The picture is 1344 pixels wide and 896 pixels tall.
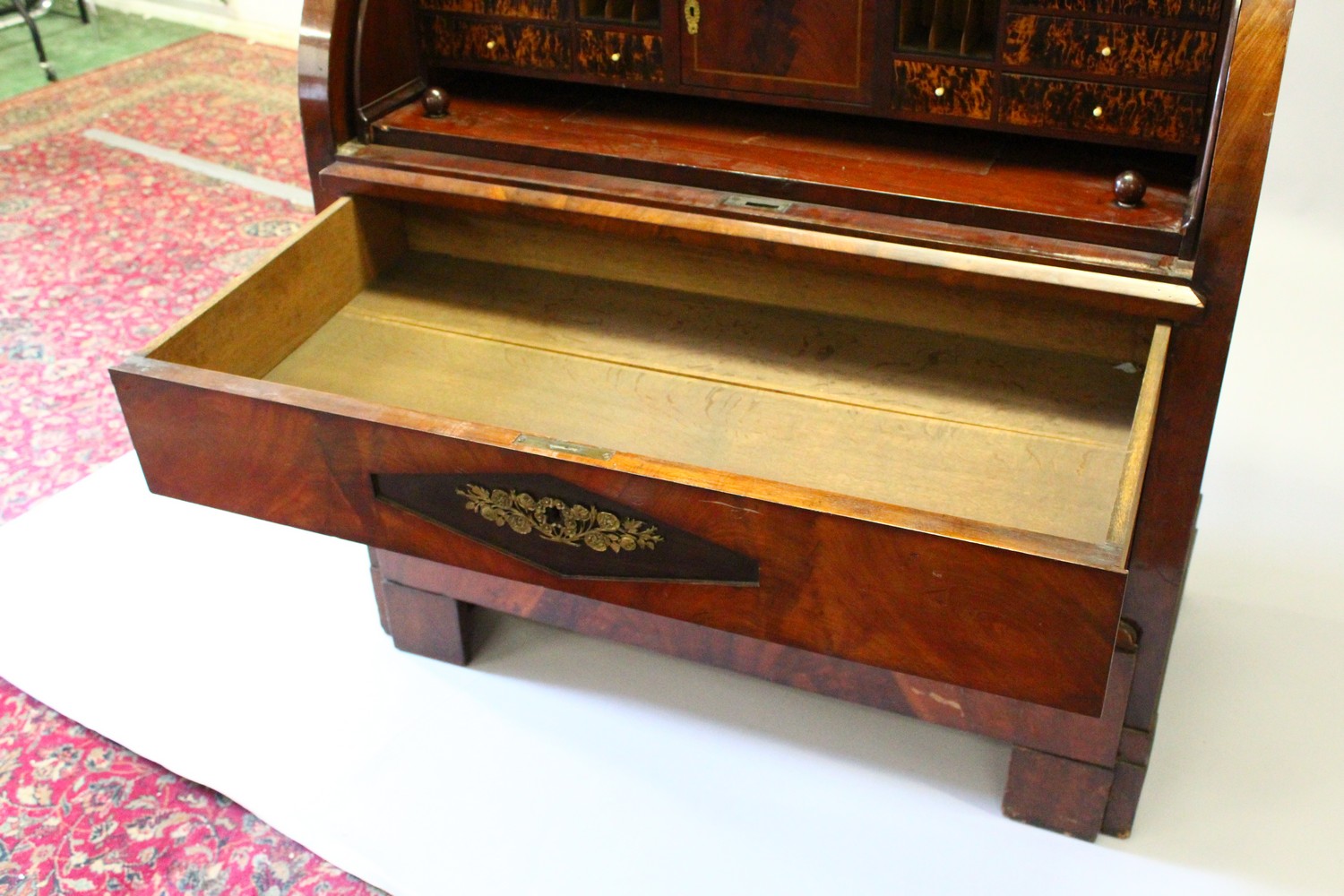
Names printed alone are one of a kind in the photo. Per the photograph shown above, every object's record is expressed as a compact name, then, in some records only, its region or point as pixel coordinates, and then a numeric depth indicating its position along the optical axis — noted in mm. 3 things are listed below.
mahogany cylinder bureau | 1241
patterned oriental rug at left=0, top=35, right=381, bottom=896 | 1640
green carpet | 3877
